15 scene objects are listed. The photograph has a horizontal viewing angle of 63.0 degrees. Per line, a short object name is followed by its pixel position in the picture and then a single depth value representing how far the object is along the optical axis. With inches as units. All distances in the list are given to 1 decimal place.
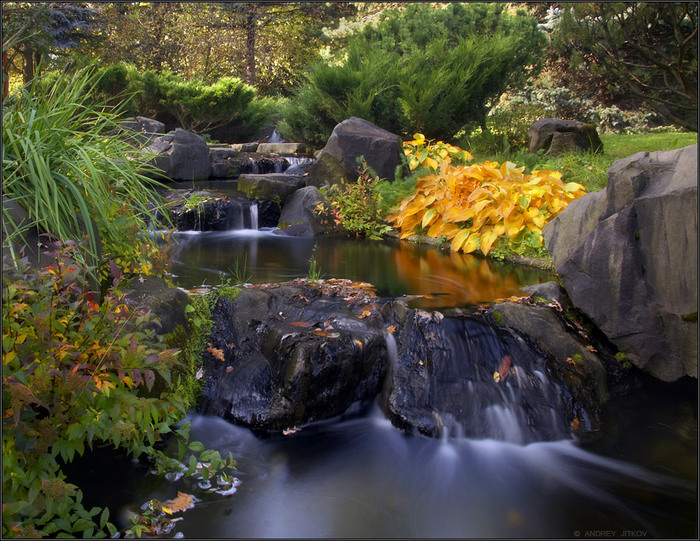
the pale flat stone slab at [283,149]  463.2
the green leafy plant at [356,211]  307.3
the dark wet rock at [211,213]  309.3
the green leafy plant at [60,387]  86.1
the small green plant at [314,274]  192.1
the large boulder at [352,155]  339.3
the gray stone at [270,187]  334.3
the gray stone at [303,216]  311.9
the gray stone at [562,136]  363.3
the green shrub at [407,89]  405.4
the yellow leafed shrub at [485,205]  252.5
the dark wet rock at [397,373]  139.9
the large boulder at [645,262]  147.6
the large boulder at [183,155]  386.9
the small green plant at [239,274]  199.3
